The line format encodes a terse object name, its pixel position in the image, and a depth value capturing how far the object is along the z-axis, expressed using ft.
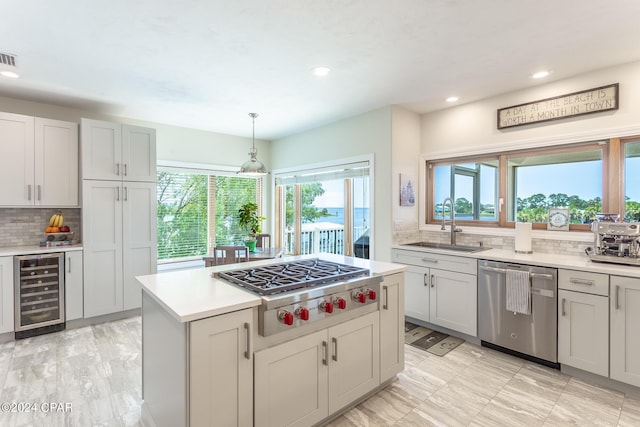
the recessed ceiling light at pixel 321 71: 9.33
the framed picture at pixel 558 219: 10.26
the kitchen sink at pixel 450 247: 11.76
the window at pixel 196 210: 16.22
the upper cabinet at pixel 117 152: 12.17
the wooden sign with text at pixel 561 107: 9.33
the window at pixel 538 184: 9.31
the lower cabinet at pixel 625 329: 7.55
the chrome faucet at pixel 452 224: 12.60
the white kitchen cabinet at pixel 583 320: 8.00
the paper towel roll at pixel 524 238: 10.54
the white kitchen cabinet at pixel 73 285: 11.68
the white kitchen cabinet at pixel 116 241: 12.14
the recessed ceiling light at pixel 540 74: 9.59
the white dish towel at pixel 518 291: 9.14
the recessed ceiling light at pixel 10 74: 9.56
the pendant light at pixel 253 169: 12.46
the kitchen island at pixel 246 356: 4.78
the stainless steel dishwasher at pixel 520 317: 8.83
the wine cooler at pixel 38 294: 10.87
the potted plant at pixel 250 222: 14.06
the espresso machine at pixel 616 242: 8.22
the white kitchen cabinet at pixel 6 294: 10.53
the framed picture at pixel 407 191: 12.98
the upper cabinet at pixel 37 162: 11.20
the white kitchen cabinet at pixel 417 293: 11.76
